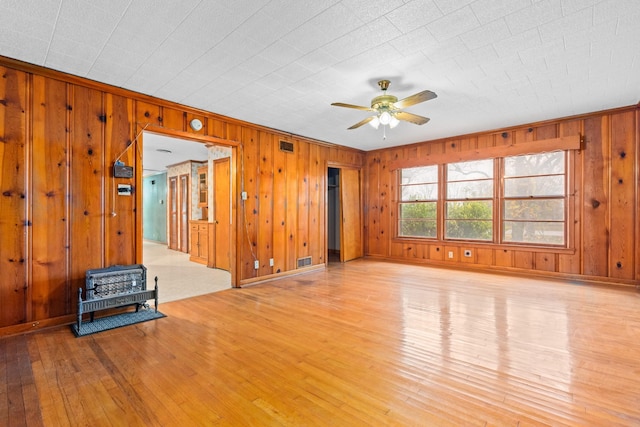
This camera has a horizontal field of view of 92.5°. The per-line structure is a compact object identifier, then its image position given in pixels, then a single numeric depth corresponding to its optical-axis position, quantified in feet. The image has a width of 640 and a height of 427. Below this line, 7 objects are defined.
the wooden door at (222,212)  18.85
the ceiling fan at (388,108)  10.71
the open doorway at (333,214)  26.45
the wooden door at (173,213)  29.55
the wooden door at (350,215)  22.27
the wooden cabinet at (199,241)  21.79
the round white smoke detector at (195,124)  13.42
